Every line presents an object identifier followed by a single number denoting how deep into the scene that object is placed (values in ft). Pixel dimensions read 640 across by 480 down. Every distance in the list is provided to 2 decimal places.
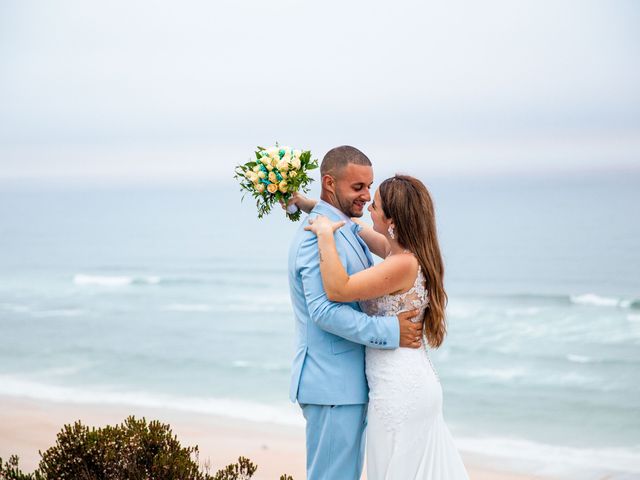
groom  14.10
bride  14.02
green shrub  17.16
